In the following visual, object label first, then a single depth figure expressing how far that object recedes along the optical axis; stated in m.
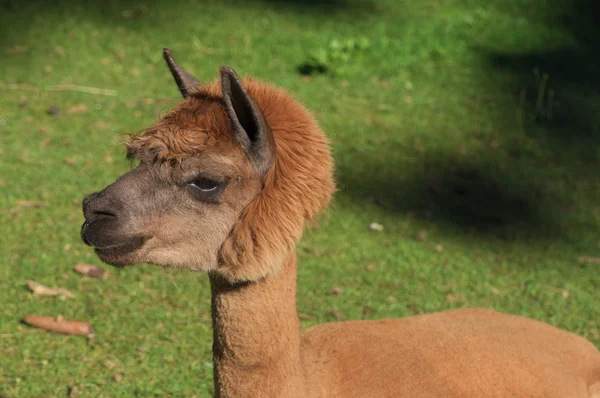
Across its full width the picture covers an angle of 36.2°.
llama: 3.33
